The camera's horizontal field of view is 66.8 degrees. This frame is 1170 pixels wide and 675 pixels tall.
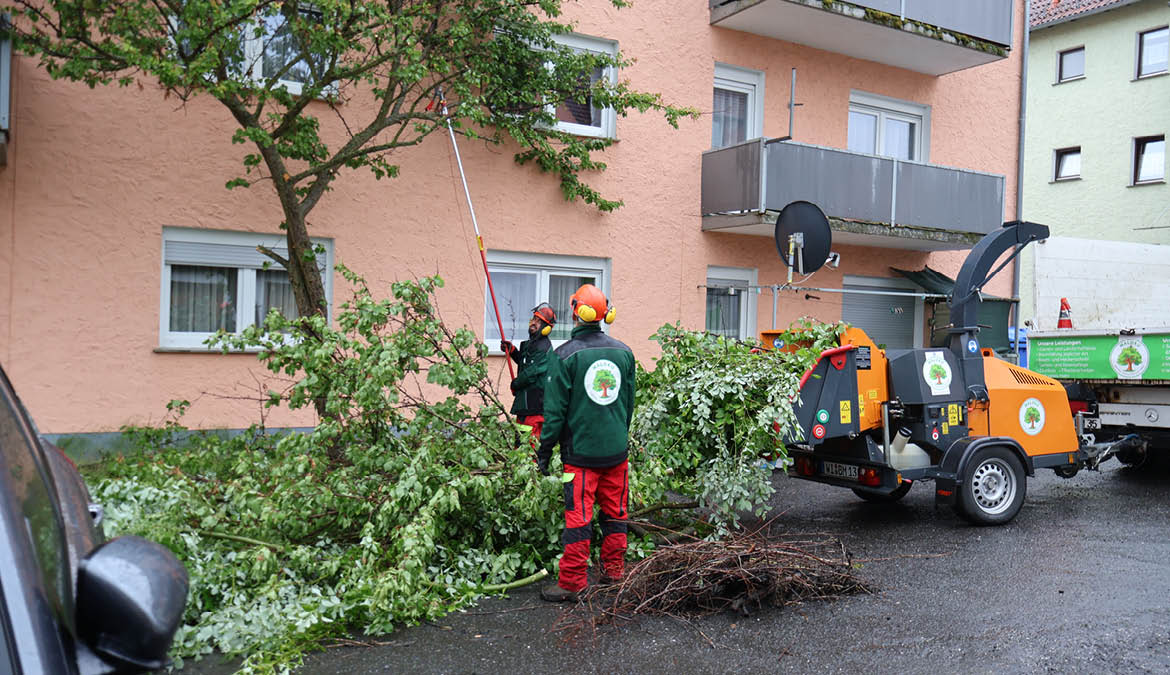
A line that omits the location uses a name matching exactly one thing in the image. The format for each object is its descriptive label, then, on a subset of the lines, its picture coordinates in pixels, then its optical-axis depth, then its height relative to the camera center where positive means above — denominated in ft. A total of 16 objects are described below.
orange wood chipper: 22.80 -2.37
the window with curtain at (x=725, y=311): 42.78 +0.72
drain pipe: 51.52 +9.74
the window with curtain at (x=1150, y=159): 71.36 +14.61
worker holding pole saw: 26.66 -1.65
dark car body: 4.01 -1.43
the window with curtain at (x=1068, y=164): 77.49 +15.22
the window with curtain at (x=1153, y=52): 71.05 +23.25
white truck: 30.96 -0.01
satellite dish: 27.20 +2.82
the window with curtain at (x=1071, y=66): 77.36 +23.87
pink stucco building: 29.17 +4.68
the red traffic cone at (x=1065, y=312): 35.78 +1.00
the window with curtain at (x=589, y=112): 38.65 +9.28
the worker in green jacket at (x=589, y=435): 17.62 -2.28
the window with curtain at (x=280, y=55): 32.48 +9.49
